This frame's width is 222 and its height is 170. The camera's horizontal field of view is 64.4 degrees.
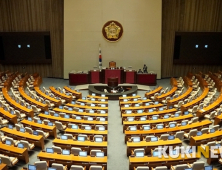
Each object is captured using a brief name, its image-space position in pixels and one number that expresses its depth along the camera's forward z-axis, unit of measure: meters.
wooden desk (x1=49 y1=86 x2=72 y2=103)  10.39
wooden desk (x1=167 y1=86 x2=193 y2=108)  9.60
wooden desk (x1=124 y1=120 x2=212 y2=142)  6.74
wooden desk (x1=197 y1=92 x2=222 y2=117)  8.33
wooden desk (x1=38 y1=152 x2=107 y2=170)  5.40
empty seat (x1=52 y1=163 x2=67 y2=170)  5.12
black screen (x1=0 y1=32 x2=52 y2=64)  14.08
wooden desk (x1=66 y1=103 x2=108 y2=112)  8.92
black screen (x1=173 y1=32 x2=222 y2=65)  14.00
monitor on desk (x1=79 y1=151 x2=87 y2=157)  5.60
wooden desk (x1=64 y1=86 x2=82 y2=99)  10.92
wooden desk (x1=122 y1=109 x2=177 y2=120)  8.17
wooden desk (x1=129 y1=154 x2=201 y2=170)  5.36
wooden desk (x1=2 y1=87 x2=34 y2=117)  8.52
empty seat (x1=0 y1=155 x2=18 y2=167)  5.44
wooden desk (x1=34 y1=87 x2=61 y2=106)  9.82
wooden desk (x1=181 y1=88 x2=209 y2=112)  8.96
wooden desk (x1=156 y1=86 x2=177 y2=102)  10.28
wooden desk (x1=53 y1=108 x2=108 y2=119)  8.24
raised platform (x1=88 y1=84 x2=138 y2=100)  10.92
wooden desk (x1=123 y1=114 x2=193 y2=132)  7.41
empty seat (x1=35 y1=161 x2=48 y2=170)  5.10
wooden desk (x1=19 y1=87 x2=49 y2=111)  9.14
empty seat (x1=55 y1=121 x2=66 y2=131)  7.32
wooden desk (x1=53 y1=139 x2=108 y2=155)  6.02
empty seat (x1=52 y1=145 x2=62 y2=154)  5.66
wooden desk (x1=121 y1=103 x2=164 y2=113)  8.84
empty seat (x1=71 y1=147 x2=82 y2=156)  5.66
